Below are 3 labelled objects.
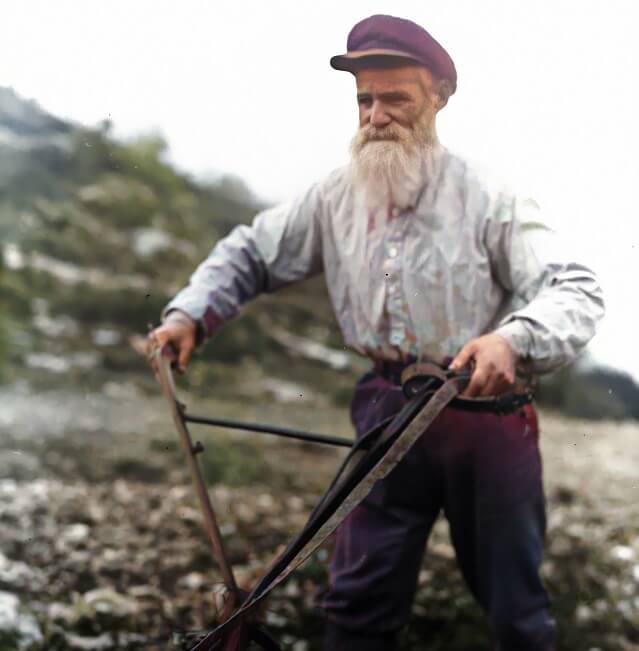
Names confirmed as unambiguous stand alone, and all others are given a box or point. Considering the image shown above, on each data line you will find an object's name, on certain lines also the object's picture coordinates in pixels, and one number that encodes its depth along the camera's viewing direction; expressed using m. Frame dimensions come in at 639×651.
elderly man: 2.49
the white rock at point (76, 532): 4.14
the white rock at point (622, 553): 3.93
